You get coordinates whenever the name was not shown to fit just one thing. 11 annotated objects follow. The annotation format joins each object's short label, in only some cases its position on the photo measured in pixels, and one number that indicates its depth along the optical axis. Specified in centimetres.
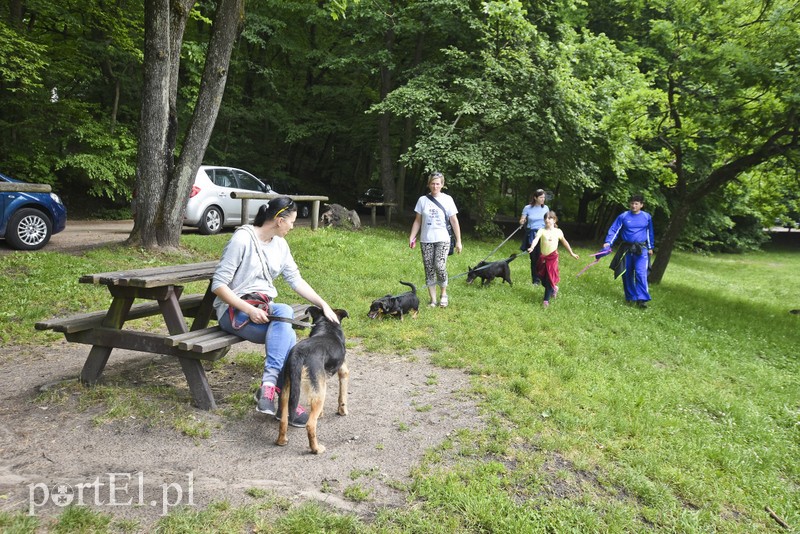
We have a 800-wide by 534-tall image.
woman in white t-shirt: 731
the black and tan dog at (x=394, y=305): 685
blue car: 873
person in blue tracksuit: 920
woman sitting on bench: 381
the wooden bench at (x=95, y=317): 391
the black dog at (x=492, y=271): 923
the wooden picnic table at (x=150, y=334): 384
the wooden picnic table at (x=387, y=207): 1698
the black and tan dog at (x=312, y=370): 340
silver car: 1267
